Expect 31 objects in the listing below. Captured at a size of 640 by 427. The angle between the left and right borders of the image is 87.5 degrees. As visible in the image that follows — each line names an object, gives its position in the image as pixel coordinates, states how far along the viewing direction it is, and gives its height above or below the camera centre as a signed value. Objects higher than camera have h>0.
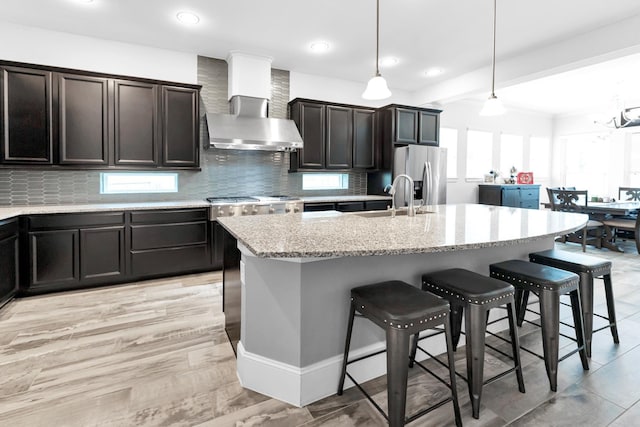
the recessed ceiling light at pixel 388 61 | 4.53 +1.91
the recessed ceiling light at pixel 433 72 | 4.94 +1.93
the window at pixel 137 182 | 4.07 +0.18
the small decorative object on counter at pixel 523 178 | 7.80 +0.51
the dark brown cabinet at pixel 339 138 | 5.00 +0.93
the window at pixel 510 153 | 7.82 +1.11
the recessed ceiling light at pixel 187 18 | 3.32 +1.82
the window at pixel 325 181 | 5.34 +0.29
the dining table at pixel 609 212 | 5.20 -0.18
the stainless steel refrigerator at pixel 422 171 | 5.11 +0.43
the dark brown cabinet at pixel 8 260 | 2.88 -0.57
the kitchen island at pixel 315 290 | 1.67 -0.49
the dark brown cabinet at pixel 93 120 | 3.33 +0.83
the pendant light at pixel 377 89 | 2.47 +0.82
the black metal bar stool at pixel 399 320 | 1.40 -0.53
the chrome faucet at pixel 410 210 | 2.70 -0.10
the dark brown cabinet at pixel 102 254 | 3.44 -0.60
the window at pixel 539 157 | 8.45 +1.11
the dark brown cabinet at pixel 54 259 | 3.24 -0.62
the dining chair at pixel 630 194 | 6.32 +0.13
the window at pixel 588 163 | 7.99 +0.93
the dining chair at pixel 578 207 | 5.49 -0.12
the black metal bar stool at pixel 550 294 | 1.82 -0.53
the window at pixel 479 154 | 7.22 +1.01
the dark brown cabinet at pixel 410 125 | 5.18 +1.19
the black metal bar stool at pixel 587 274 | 2.16 -0.48
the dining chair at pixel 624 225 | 5.12 -0.39
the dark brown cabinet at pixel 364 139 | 5.23 +0.95
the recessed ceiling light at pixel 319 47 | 4.03 +1.87
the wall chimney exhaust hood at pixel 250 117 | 4.17 +1.05
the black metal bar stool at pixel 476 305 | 1.62 -0.52
